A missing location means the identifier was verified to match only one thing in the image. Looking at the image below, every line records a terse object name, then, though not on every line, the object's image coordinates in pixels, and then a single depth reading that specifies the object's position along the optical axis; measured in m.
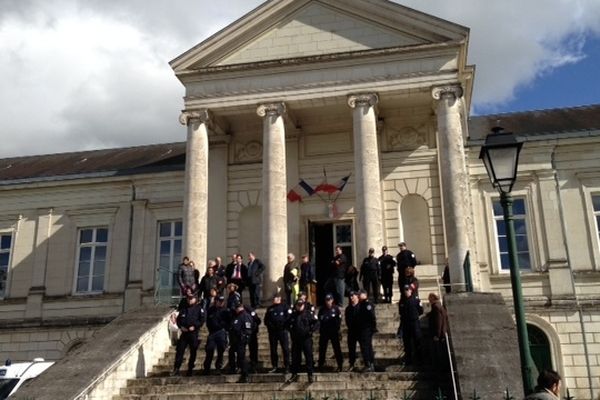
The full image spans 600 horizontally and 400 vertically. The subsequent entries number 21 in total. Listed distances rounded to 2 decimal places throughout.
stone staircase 10.20
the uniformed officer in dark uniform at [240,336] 11.27
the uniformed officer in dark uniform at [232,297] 12.36
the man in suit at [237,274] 15.70
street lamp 7.50
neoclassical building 18.22
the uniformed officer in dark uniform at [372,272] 15.55
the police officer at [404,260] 15.02
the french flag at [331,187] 19.94
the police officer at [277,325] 11.62
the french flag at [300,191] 19.69
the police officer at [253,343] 11.83
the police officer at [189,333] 11.86
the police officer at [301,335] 10.89
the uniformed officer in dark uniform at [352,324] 11.20
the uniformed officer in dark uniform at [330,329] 11.32
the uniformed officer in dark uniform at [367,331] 10.99
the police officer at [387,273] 15.34
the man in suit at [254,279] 15.85
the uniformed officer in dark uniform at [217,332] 11.75
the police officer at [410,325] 11.46
